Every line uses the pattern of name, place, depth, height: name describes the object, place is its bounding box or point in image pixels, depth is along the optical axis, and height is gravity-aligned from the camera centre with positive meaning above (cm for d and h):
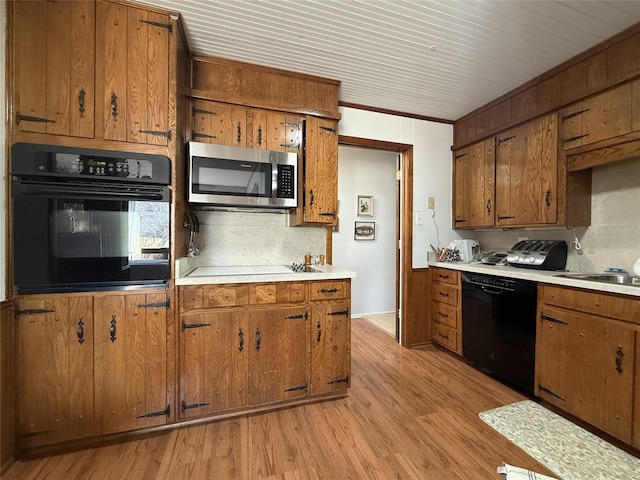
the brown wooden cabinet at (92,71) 151 +98
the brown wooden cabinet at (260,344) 179 -78
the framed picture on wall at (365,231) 432 +8
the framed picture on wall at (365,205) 431 +50
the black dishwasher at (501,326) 215 -80
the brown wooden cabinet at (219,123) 212 +90
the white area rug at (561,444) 146 -128
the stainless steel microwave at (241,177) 201 +46
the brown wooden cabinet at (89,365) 151 -78
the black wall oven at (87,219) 150 +9
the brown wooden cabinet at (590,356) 158 -79
